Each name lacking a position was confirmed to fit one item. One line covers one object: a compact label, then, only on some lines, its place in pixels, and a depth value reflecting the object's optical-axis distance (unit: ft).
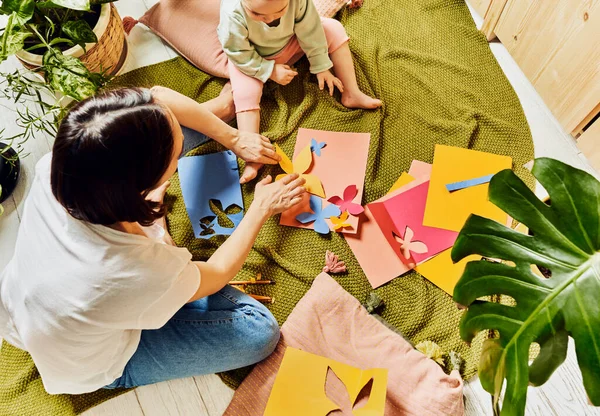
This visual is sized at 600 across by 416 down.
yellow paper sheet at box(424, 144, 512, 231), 3.83
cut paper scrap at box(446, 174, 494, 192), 3.93
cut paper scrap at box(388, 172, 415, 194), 4.02
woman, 2.23
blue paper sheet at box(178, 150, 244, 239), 3.96
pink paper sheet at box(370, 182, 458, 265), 3.78
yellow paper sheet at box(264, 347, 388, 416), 3.28
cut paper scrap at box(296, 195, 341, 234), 3.88
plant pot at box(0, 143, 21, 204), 4.13
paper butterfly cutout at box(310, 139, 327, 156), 4.13
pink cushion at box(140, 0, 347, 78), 4.42
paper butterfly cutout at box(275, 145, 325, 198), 4.00
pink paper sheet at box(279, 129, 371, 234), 3.95
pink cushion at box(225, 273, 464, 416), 3.31
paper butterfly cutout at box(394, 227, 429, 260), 3.79
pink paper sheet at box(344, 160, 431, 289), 3.76
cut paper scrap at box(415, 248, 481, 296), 3.68
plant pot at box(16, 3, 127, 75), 3.76
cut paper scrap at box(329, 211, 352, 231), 3.86
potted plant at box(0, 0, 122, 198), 3.29
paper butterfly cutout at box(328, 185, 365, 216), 3.93
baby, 3.89
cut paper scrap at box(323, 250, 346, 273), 3.76
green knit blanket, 3.62
